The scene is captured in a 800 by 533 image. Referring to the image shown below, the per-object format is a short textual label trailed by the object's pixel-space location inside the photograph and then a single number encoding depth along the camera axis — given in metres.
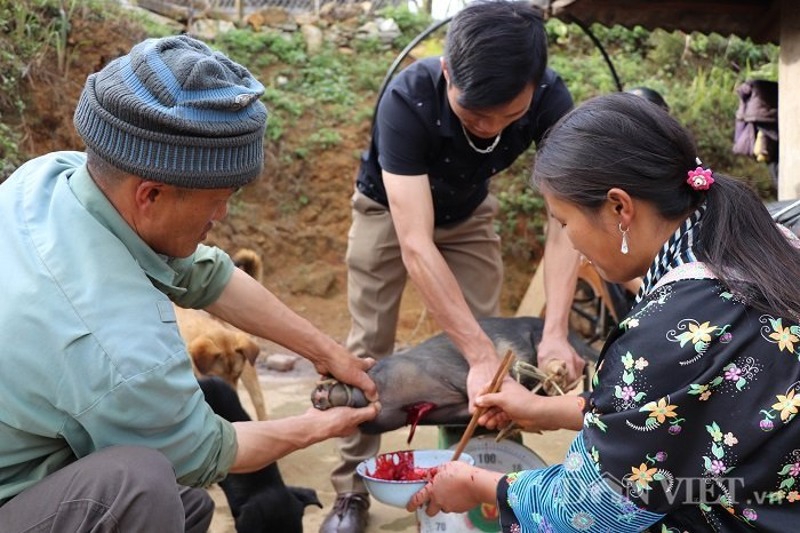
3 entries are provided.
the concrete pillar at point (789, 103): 4.89
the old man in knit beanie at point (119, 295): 2.09
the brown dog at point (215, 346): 4.56
